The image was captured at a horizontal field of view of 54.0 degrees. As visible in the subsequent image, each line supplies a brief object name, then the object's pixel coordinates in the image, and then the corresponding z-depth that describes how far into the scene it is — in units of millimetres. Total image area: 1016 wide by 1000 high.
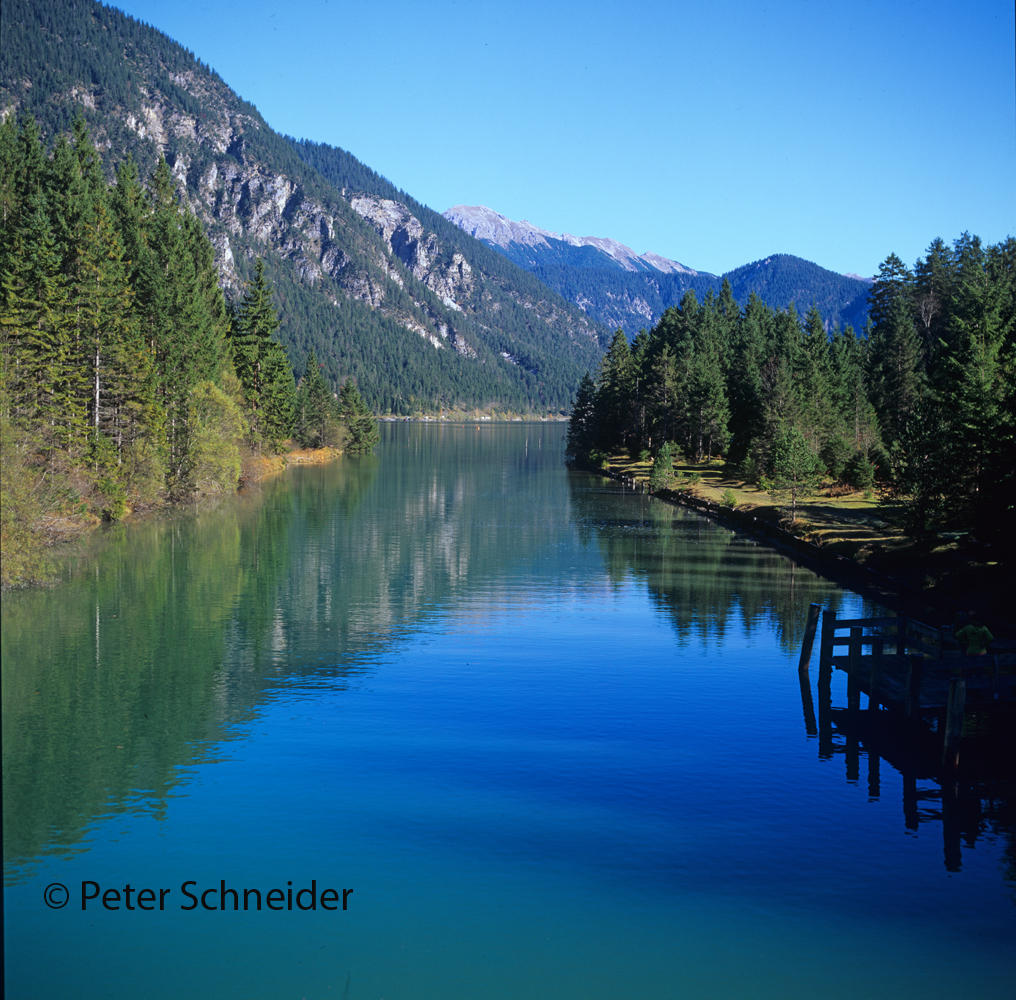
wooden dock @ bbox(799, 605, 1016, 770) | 22970
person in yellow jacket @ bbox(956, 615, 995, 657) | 25703
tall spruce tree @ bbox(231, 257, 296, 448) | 97312
